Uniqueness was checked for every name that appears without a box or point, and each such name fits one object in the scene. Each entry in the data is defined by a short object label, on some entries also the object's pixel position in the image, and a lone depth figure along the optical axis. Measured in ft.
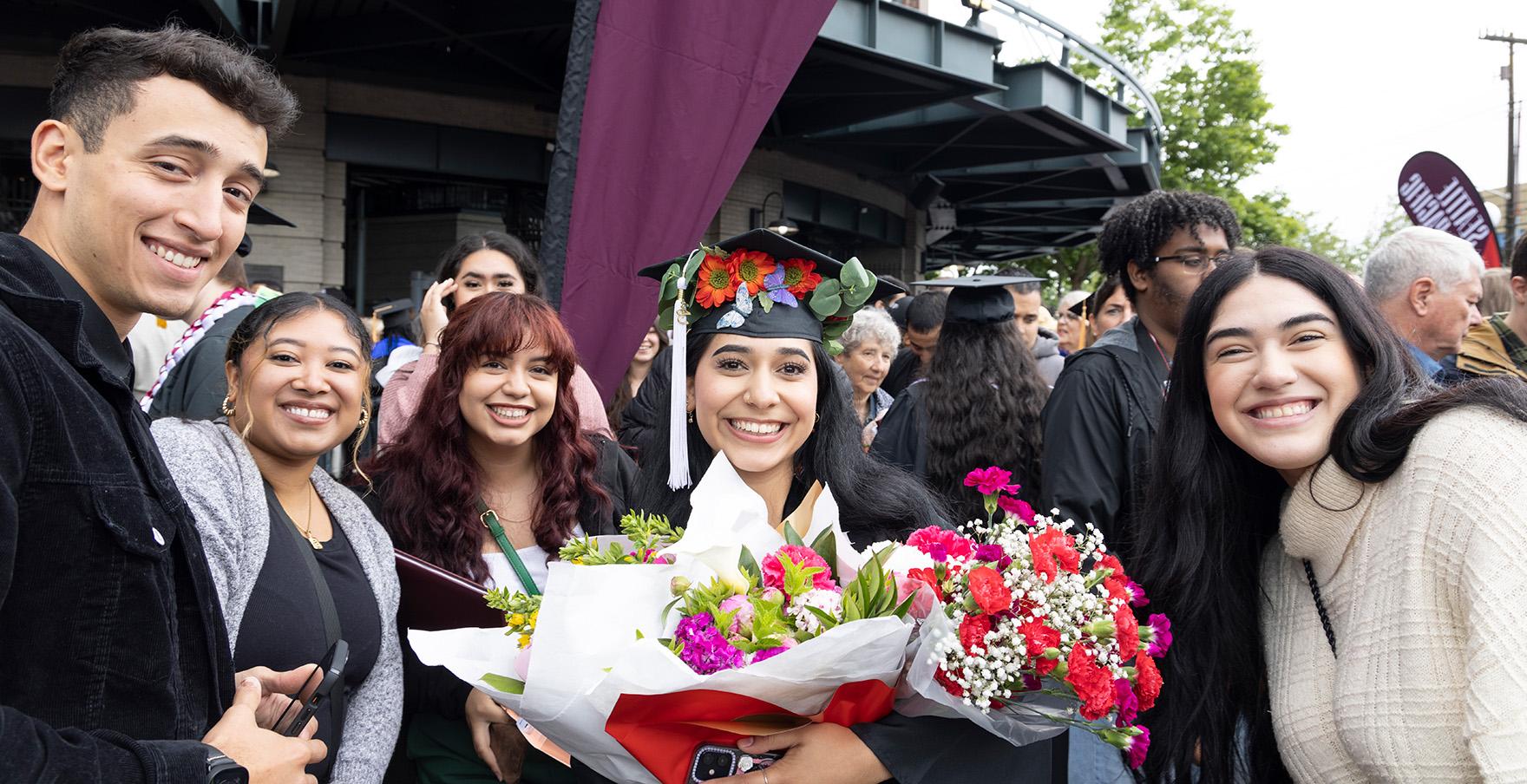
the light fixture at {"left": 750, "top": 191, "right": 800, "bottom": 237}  47.32
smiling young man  4.43
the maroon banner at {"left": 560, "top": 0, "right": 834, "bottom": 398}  12.62
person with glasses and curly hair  11.54
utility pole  89.25
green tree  82.38
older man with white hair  14.82
